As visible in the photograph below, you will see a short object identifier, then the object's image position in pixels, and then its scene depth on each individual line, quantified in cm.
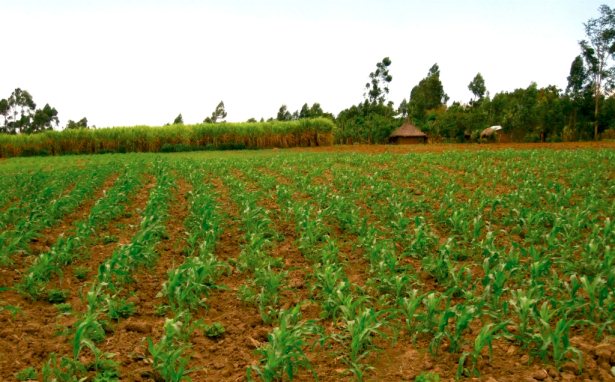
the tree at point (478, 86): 7845
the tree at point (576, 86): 4391
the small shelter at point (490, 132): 4845
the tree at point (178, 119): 7179
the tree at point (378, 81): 6041
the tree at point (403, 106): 7020
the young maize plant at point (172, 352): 326
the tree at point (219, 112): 9006
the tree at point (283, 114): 8350
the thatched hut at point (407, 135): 4619
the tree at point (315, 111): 6111
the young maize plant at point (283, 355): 323
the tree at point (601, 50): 4609
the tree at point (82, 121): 7878
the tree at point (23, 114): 8606
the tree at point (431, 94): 7300
